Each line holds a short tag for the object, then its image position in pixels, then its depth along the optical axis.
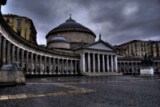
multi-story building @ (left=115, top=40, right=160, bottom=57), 74.16
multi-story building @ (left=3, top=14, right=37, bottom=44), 45.33
